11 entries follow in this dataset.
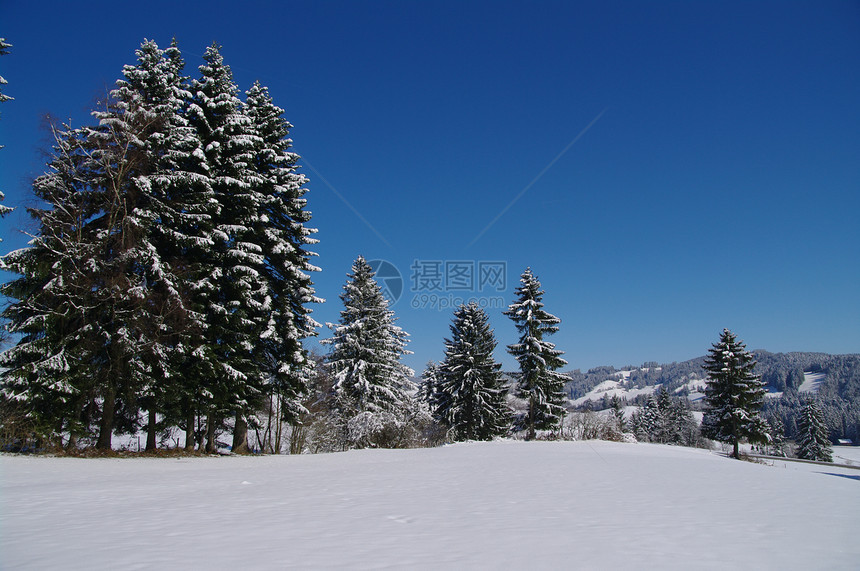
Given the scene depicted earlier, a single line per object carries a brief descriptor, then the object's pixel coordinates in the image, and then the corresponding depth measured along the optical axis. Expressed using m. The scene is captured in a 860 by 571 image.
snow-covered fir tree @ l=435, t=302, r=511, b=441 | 33.84
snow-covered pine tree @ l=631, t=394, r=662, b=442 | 71.26
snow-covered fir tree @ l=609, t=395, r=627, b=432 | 64.16
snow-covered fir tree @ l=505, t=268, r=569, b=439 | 31.69
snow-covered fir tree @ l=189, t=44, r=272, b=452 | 16.02
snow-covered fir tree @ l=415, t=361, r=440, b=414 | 39.53
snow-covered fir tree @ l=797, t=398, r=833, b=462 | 55.47
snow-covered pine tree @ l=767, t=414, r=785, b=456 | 68.90
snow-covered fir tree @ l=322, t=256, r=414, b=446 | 26.34
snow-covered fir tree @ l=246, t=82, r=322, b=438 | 18.23
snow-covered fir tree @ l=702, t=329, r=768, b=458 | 35.19
